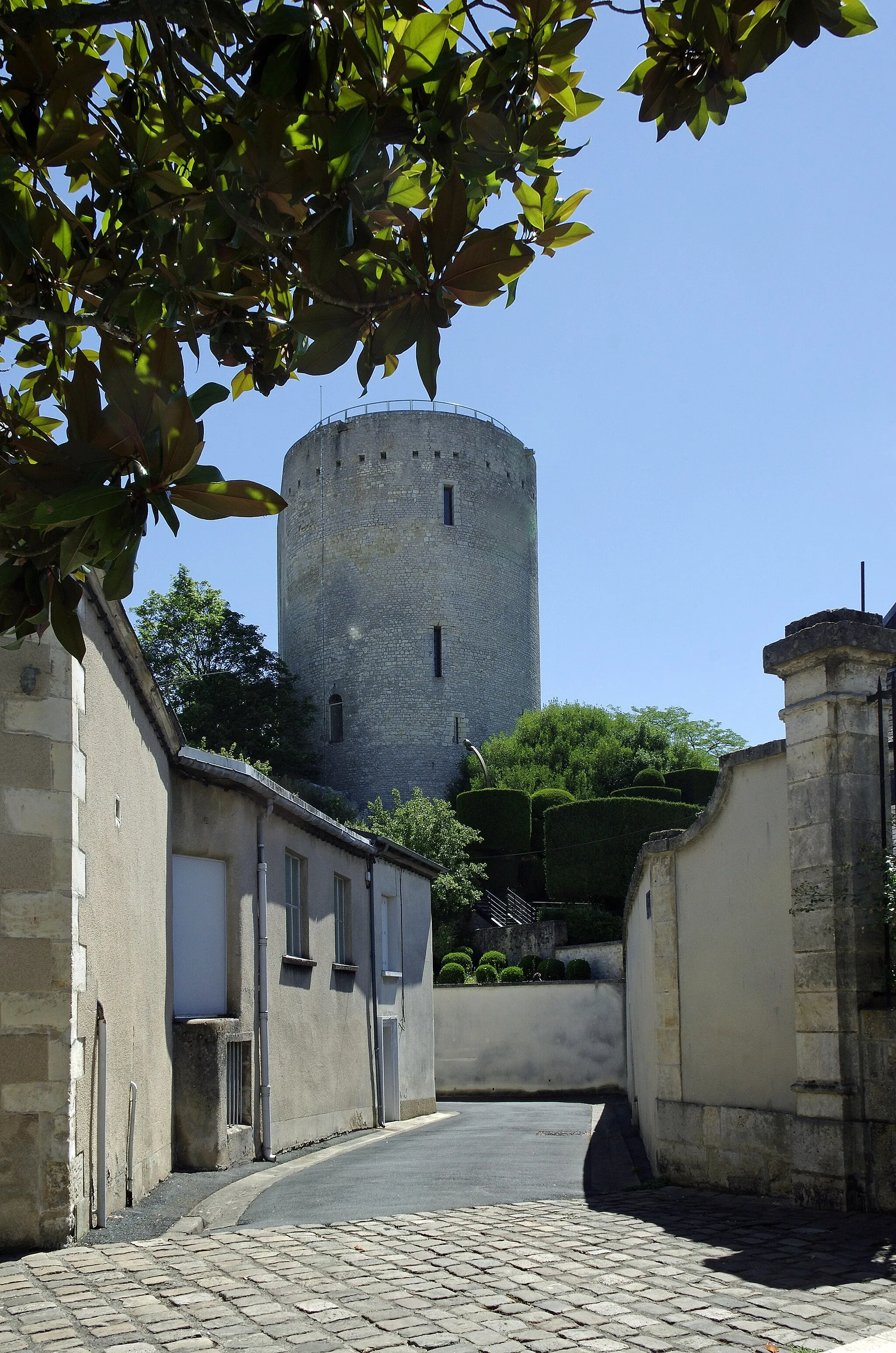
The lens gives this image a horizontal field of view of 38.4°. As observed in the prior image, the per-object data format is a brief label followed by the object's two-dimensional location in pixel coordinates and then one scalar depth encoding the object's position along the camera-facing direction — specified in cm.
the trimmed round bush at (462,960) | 2939
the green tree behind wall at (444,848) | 3334
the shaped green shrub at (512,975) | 2728
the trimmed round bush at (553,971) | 2731
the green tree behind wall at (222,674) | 4416
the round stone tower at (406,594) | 4712
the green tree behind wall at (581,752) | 4316
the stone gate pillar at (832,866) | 725
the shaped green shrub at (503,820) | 3891
